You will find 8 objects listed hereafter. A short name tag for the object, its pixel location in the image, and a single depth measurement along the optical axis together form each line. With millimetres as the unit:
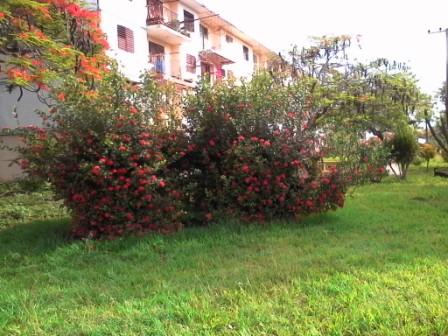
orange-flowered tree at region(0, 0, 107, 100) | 9062
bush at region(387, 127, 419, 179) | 18062
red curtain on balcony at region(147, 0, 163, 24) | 25422
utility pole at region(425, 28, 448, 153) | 20922
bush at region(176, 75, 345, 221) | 7629
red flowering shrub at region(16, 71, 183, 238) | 6852
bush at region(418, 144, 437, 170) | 25125
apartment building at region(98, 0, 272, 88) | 22516
